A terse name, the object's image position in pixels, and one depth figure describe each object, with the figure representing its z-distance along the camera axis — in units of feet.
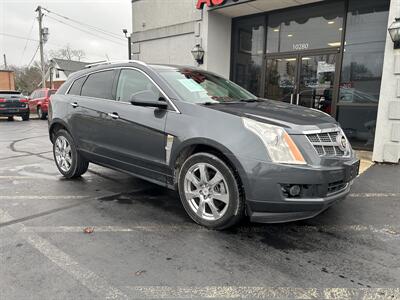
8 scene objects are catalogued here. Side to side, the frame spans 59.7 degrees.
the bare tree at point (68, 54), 217.97
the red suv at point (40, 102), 64.64
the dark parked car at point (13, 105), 59.26
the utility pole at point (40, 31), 96.94
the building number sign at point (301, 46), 30.09
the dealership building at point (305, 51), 23.84
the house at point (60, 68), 171.77
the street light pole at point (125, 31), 52.03
